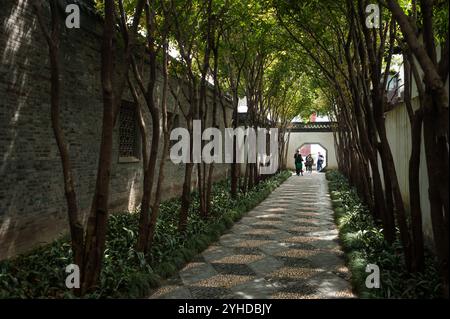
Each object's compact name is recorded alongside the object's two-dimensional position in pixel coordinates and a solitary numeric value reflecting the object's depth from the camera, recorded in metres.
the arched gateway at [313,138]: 33.53
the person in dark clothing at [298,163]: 26.65
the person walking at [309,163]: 31.40
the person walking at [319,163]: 33.25
